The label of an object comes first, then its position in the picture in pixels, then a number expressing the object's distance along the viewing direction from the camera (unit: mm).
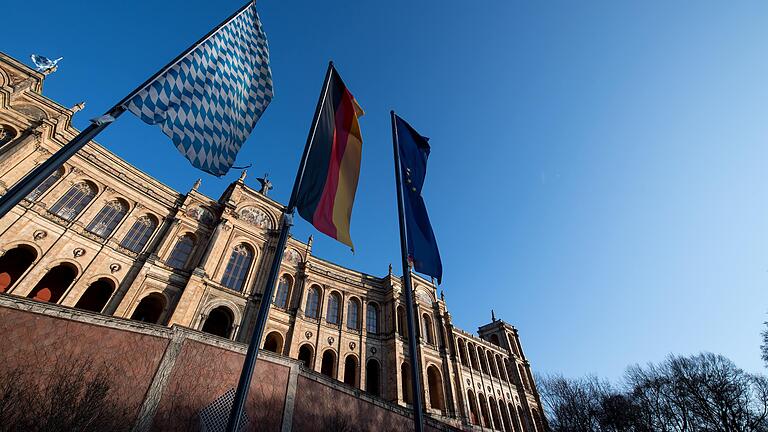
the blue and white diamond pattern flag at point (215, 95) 6461
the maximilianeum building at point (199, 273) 17406
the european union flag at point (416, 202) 7934
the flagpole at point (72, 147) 4301
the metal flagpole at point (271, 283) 3936
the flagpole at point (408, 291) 5660
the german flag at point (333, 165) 6770
